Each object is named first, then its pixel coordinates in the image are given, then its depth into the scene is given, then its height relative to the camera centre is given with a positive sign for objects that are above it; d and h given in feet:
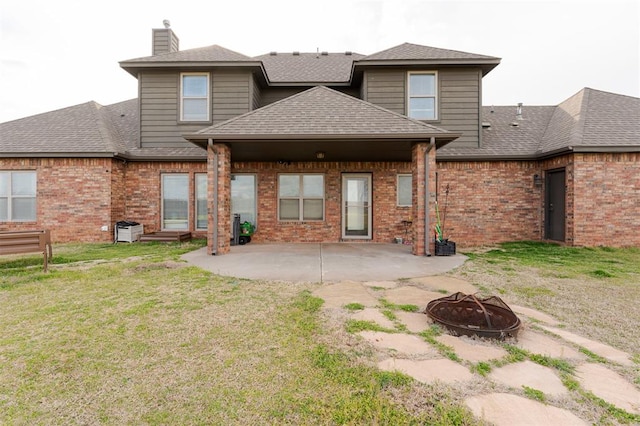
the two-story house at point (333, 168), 28.45 +4.57
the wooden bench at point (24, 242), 16.61 -1.88
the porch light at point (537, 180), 31.76 +3.33
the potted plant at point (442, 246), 23.67 -2.74
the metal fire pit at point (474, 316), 9.61 -3.76
